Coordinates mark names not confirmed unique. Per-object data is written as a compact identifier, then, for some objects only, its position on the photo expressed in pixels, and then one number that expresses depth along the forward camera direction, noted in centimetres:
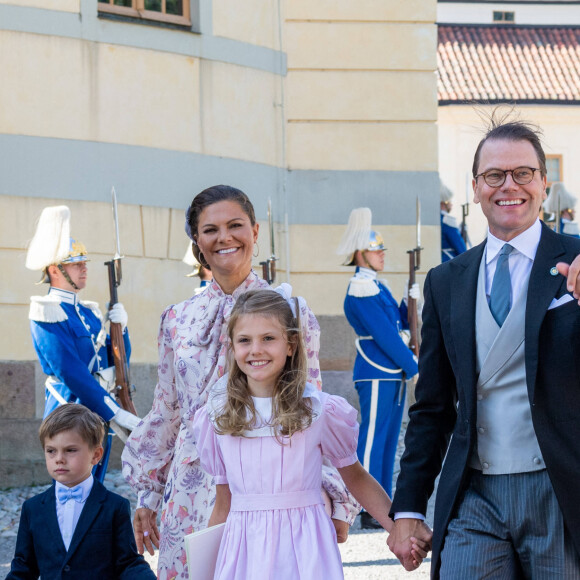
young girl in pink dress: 557
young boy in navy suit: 678
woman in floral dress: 612
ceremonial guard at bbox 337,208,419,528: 1302
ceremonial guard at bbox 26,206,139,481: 1079
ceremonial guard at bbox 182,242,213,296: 1443
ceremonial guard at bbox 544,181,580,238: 2121
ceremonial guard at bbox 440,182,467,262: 1952
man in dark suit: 528
